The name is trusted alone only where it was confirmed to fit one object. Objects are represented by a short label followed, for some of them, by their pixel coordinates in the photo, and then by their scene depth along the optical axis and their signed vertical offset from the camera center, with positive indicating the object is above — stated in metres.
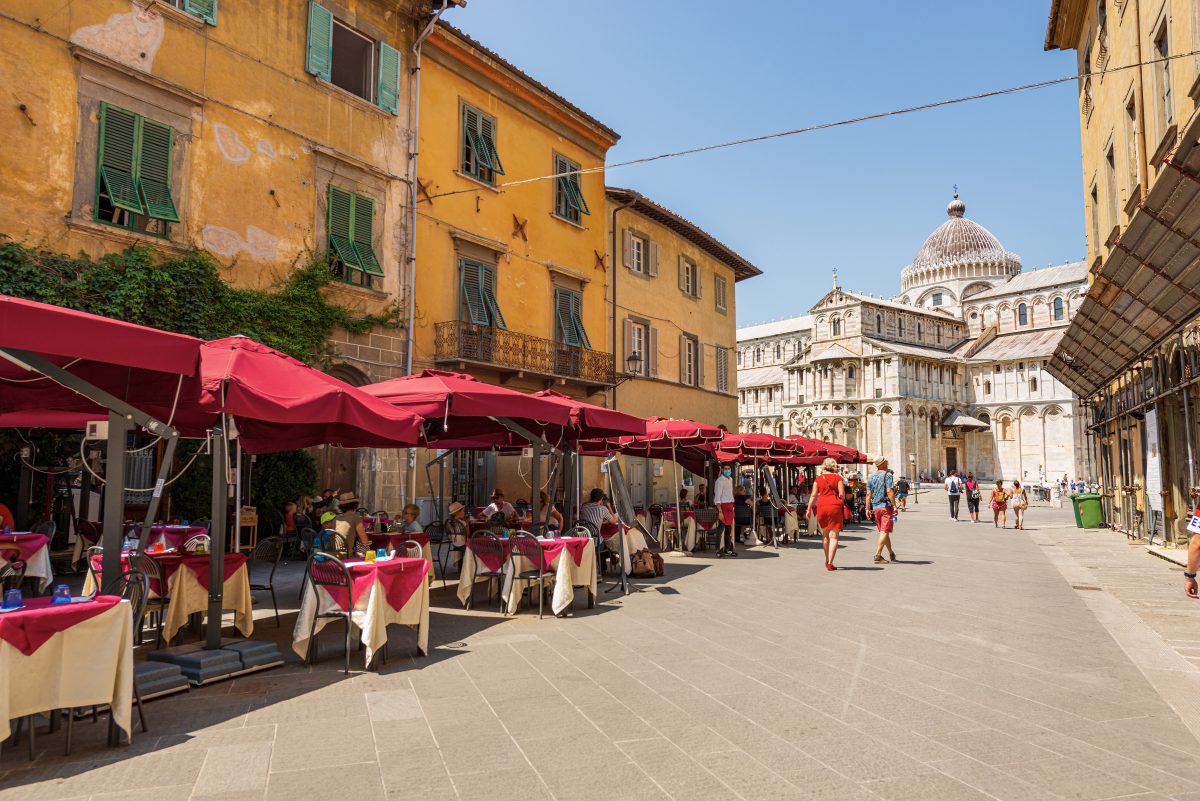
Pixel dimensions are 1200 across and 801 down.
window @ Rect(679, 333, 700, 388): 27.25 +3.98
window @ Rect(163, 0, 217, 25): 12.63 +7.48
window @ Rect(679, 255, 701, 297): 27.52 +6.97
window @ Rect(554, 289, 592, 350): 20.61 +4.07
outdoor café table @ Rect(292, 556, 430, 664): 6.09 -1.02
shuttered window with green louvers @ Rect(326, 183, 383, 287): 14.84 +4.52
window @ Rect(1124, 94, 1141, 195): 14.26 +6.14
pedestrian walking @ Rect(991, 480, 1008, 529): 24.78 -0.86
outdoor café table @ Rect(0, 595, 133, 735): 4.11 -1.00
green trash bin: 22.28 -0.94
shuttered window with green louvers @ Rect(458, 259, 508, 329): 17.61 +4.08
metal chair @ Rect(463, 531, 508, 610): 8.83 -0.86
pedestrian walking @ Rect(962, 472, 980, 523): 28.05 -0.84
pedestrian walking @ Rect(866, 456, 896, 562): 13.72 -0.51
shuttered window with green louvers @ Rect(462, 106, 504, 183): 17.91 +7.48
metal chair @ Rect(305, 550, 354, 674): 6.22 -0.82
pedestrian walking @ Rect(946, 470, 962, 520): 28.67 -0.61
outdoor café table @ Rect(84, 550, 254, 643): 6.79 -1.00
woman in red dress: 12.20 -0.45
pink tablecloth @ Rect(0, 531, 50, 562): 8.20 -0.72
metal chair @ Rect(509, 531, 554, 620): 8.38 -0.89
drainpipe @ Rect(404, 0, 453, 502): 16.14 +6.16
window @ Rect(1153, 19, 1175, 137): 12.30 +6.27
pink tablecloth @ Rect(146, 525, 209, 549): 9.01 -0.69
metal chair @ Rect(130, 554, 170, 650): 6.26 -1.01
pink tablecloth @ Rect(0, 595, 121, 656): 4.09 -0.78
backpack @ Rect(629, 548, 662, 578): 11.52 -1.30
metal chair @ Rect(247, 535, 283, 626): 8.48 -0.83
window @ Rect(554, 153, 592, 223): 20.91 +7.51
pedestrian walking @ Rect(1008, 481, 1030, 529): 24.09 -0.87
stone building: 72.00 +8.79
